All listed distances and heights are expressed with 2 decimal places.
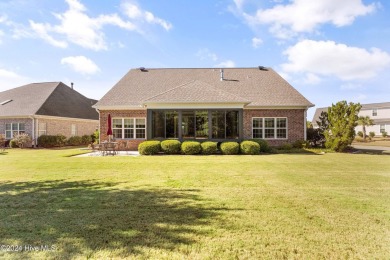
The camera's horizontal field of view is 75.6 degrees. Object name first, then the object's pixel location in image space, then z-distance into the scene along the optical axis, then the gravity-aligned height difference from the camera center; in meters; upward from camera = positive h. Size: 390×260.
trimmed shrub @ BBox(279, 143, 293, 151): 20.03 -1.31
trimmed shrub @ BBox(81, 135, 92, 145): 29.95 -0.80
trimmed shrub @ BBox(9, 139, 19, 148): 23.98 -1.05
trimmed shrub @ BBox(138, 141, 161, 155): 17.41 -1.12
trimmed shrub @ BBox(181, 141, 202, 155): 17.45 -1.15
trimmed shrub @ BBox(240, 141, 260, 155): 17.48 -1.16
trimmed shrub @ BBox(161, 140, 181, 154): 17.67 -1.02
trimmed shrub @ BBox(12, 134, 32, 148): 23.53 -0.59
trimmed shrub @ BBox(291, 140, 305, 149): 20.98 -1.13
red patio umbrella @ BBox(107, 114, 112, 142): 18.93 +0.40
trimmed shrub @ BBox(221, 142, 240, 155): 17.47 -1.17
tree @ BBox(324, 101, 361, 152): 18.94 +0.42
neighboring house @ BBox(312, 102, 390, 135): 52.00 +3.04
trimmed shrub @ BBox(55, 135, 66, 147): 25.84 -0.76
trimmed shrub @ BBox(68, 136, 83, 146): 28.06 -0.88
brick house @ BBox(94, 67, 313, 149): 19.11 +2.02
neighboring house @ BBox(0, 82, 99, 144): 25.50 +2.34
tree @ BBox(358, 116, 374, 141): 43.05 +1.38
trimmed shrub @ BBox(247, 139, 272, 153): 18.50 -1.12
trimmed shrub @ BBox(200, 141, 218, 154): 17.64 -1.11
